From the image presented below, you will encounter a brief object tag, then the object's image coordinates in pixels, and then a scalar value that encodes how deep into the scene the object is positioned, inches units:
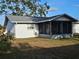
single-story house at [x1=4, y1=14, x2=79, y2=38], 434.8
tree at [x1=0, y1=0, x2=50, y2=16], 647.7
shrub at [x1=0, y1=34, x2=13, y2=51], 230.8
